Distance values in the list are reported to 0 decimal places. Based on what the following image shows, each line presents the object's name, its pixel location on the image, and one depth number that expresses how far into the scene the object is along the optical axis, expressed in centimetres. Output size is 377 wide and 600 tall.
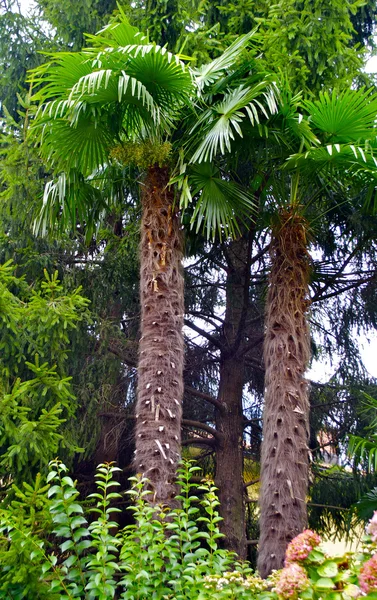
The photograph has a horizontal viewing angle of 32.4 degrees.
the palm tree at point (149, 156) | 509
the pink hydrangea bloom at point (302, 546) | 246
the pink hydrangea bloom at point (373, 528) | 230
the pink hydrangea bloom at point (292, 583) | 232
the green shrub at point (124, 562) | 318
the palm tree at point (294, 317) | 519
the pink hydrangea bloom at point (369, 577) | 213
